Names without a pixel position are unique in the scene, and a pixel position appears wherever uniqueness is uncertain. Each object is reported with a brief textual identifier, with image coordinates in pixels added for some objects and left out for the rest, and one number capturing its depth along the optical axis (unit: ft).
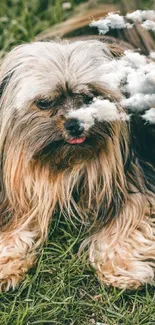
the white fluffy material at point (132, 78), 8.86
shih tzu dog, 8.69
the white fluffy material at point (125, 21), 9.98
